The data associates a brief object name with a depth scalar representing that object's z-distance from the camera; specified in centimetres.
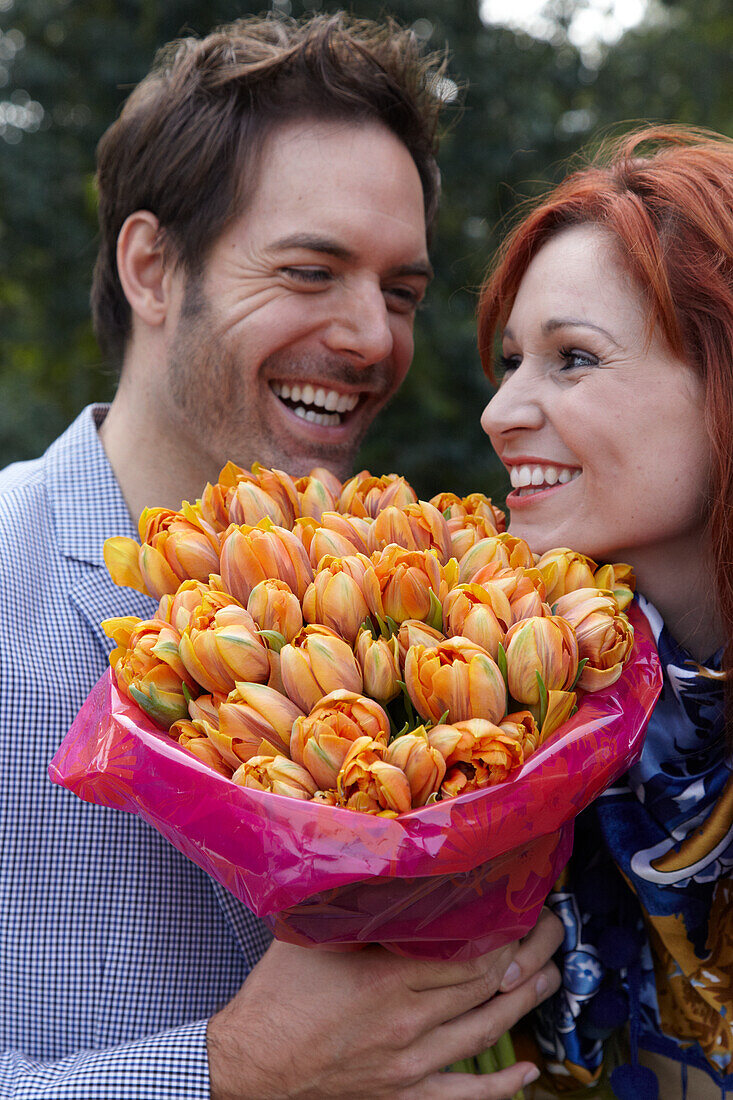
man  114
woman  114
